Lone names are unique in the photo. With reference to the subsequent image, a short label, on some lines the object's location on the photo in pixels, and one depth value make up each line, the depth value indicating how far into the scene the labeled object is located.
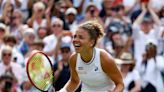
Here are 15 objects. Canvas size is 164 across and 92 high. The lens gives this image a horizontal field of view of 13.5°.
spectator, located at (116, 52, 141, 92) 11.85
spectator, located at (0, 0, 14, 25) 13.79
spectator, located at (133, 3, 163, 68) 13.11
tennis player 7.74
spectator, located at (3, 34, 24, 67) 12.22
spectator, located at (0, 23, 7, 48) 13.02
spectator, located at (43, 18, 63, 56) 13.02
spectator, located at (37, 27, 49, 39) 13.29
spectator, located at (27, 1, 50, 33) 13.75
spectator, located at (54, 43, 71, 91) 11.50
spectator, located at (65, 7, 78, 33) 13.76
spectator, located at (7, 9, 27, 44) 13.52
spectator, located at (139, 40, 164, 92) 12.14
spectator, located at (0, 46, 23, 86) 11.65
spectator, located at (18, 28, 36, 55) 12.88
